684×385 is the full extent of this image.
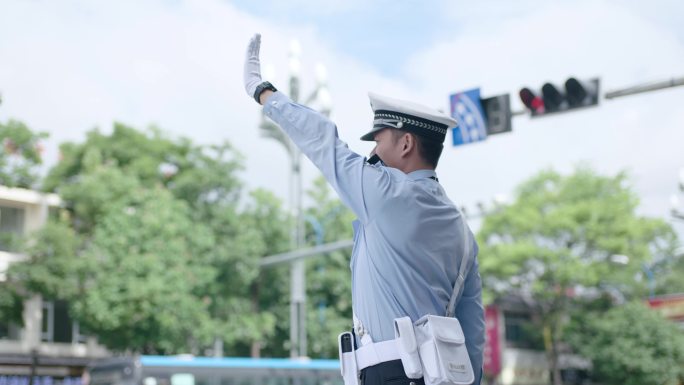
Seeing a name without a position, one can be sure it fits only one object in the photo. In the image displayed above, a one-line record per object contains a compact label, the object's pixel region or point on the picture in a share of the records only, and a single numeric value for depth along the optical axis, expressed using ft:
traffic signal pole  35.91
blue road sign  39.83
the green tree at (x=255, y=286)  89.25
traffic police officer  9.20
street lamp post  86.38
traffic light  36.17
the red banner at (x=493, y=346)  147.13
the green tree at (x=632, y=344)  132.26
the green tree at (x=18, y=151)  78.95
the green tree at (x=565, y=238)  126.00
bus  64.34
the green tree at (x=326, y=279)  97.81
